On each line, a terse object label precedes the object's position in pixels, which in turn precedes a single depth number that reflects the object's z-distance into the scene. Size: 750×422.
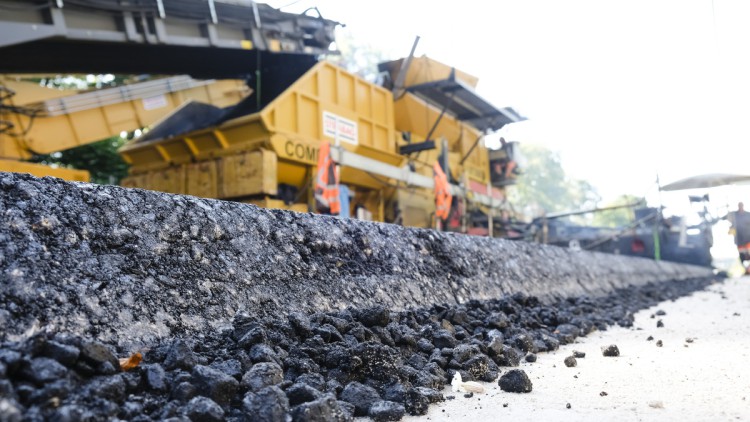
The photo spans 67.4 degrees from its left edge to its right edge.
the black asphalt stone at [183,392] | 1.34
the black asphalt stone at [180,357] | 1.47
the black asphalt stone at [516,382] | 1.86
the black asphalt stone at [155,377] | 1.36
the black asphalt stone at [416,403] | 1.62
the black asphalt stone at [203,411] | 1.27
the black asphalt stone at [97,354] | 1.30
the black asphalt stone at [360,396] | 1.59
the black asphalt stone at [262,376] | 1.46
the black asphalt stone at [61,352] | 1.24
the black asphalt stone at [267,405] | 1.33
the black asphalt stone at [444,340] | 2.25
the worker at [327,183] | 5.63
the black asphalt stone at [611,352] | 2.57
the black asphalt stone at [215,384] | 1.37
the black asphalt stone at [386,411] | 1.54
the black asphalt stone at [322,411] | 1.36
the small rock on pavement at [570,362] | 2.32
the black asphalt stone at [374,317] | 2.14
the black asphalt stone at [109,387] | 1.23
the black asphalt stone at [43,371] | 1.16
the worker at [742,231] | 12.39
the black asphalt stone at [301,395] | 1.46
